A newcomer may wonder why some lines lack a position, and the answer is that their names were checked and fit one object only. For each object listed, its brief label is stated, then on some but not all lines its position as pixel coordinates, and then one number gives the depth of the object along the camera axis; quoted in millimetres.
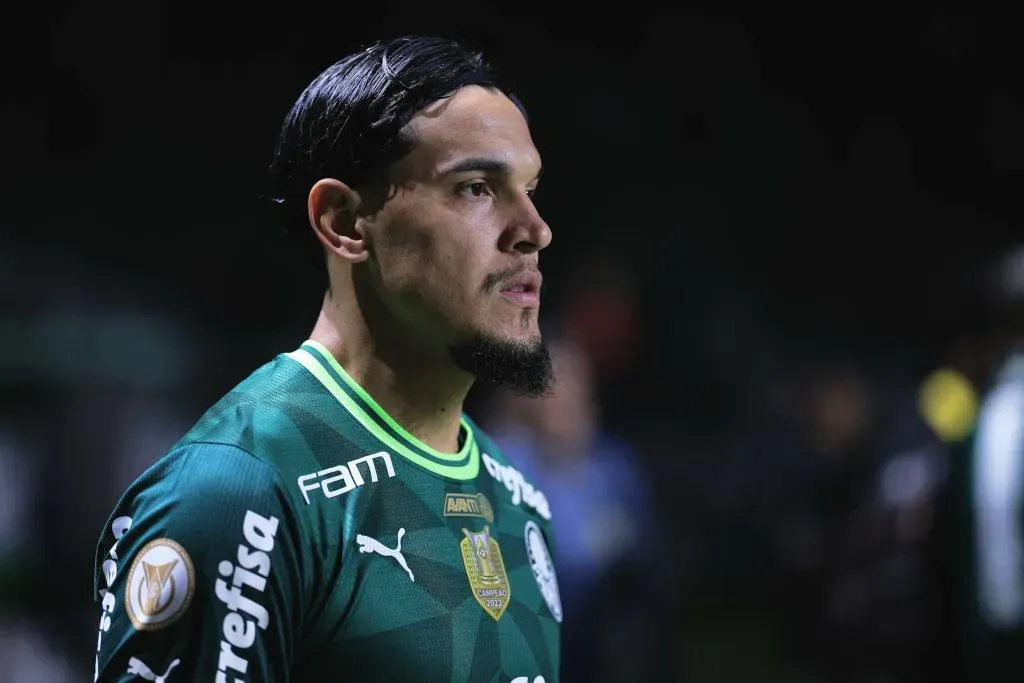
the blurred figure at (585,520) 7523
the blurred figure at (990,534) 6266
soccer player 2859
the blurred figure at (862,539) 7168
